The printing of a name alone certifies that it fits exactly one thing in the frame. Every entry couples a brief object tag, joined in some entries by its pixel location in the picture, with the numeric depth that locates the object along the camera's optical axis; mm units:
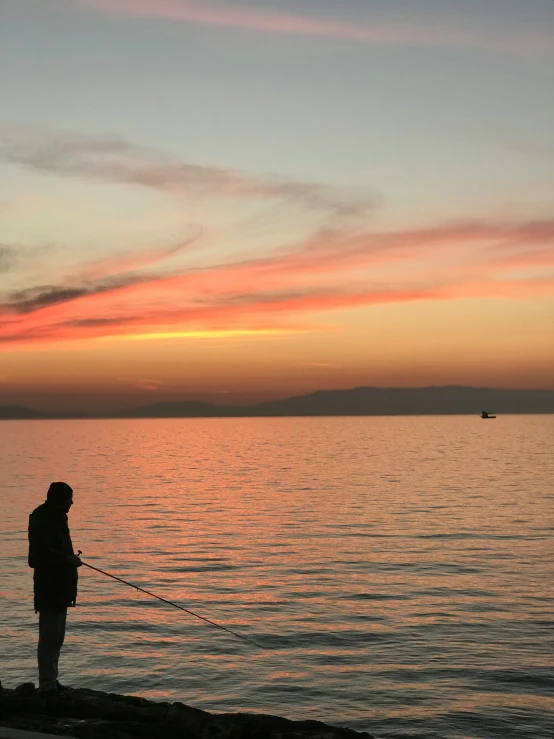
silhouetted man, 10062
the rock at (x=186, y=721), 9258
